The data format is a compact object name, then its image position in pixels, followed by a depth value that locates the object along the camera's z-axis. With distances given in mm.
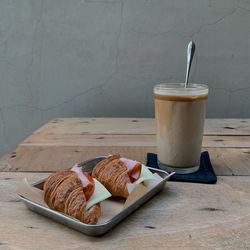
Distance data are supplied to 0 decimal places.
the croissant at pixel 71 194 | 417
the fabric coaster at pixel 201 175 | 578
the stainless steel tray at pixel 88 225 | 397
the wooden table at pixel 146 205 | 394
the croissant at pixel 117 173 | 481
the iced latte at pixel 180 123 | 606
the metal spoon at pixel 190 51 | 657
